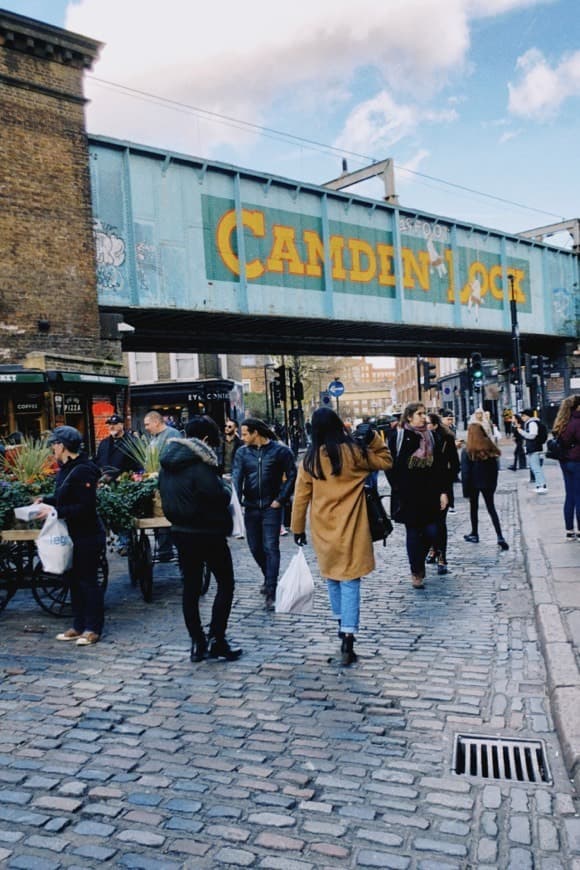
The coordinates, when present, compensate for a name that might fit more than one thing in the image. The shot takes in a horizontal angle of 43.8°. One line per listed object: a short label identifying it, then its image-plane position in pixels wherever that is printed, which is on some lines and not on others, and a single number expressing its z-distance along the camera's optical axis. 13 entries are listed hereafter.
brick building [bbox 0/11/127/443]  15.16
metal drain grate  3.59
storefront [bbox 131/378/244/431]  36.53
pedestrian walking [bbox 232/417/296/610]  6.87
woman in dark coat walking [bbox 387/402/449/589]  7.27
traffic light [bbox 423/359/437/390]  27.81
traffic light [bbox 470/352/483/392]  25.45
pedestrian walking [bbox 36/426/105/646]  5.77
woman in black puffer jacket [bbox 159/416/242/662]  5.24
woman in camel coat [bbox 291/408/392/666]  5.20
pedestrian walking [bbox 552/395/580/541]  8.62
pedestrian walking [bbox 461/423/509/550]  8.80
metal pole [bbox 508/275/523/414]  23.75
